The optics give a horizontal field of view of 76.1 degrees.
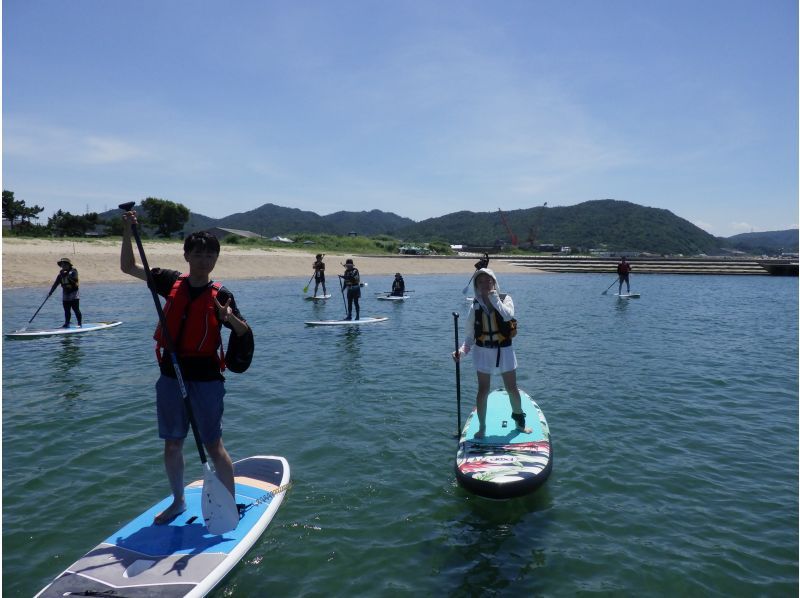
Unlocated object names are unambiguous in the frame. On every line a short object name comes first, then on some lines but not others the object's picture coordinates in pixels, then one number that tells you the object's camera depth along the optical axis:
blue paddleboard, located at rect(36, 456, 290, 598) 3.88
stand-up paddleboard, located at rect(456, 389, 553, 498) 5.52
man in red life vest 4.25
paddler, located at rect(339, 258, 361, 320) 18.22
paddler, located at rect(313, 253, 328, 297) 24.36
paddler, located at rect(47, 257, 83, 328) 14.94
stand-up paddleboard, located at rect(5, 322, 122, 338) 14.72
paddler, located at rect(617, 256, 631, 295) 29.93
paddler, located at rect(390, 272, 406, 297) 26.47
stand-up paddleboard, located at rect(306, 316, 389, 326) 17.80
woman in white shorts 6.26
